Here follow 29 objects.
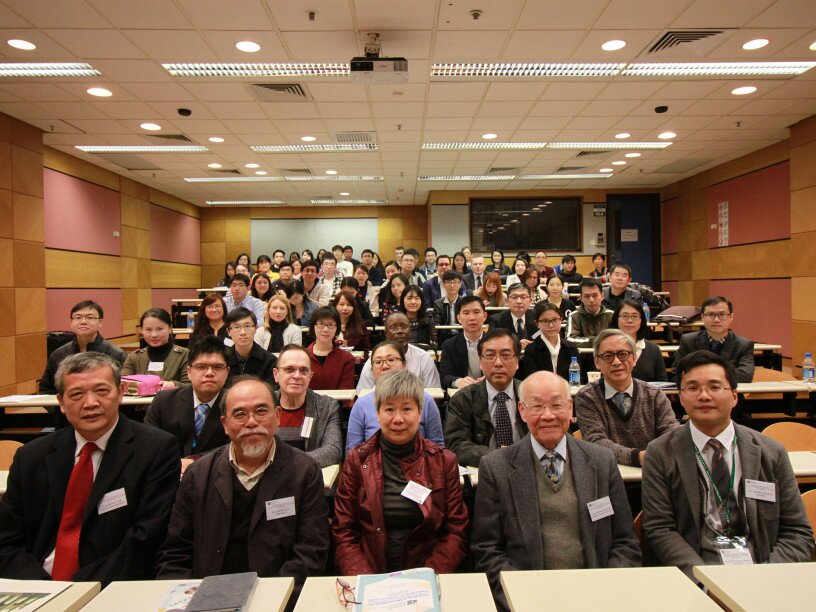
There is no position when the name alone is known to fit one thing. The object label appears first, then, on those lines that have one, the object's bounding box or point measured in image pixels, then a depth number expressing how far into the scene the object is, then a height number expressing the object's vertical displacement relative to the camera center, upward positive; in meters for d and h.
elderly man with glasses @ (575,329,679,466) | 2.78 -0.62
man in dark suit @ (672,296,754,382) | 4.45 -0.41
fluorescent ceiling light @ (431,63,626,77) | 5.59 +2.57
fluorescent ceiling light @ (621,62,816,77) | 5.66 +2.58
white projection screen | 15.33 +2.02
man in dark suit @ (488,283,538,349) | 5.34 -0.19
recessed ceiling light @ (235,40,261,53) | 4.94 +2.54
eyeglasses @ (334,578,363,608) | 1.48 -0.89
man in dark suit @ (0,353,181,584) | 2.00 -0.79
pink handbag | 3.99 -0.66
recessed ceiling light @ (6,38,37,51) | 4.85 +2.54
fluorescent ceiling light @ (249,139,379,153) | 8.69 +2.66
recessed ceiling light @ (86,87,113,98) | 6.04 +2.57
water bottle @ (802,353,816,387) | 4.46 -0.72
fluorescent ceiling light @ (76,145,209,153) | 8.61 +2.66
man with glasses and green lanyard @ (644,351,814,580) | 2.02 -0.81
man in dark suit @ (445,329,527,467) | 2.89 -0.64
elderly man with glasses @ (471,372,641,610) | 1.99 -0.84
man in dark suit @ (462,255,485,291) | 8.25 +0.35
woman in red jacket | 2.14 -0.88
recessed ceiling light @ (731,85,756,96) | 6.32 +2.60
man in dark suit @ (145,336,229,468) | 2.97 -0.60
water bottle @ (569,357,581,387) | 4.40 -0.67
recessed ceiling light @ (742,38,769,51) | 5.09 +2.57
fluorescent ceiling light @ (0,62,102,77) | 5.45 +2.57
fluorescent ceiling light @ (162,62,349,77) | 5.49 +2.56
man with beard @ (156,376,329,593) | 1.99 -0.85
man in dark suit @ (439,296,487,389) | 4.39 -0.47
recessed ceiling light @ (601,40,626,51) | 5.04 +2.55
